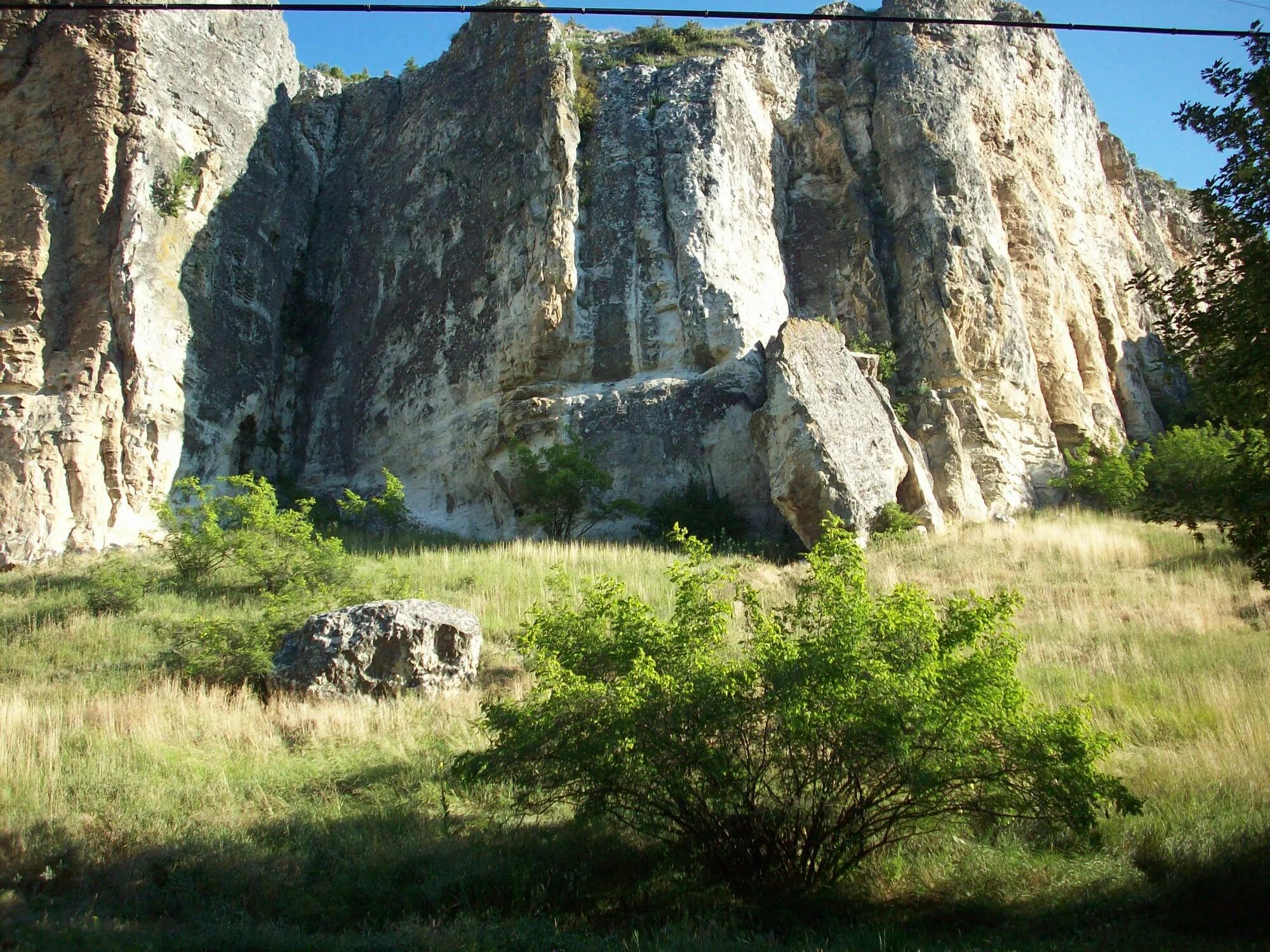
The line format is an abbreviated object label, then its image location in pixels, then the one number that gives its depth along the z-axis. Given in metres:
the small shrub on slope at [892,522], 17.16
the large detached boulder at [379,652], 10.73
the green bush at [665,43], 24.61
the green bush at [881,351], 21.47
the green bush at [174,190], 19.70
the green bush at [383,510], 19.61
